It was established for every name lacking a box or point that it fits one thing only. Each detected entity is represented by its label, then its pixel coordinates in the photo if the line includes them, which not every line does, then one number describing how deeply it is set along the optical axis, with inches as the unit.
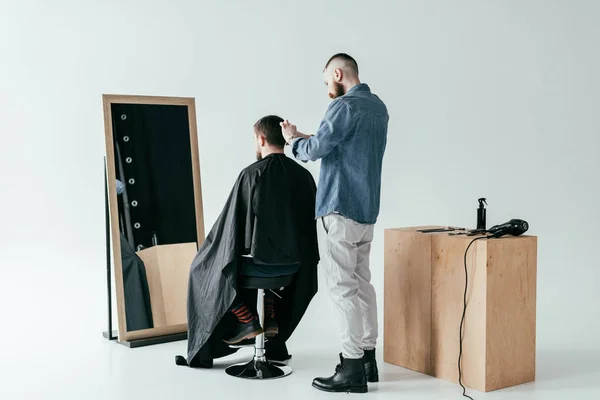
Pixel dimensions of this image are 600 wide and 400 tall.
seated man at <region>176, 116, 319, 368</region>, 156.3
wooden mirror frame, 184.4
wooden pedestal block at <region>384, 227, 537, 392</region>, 148.3
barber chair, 156.2
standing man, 147.2
